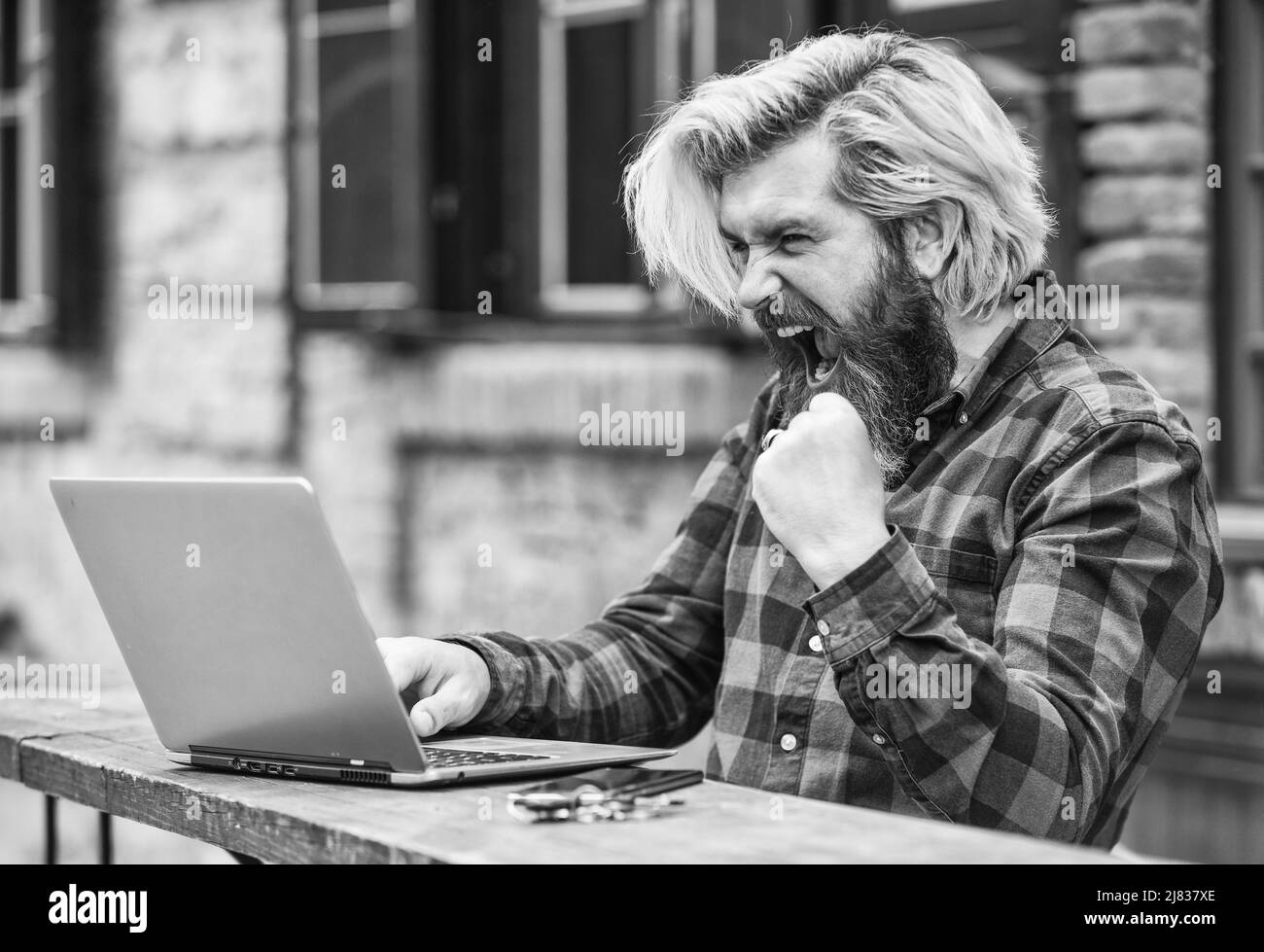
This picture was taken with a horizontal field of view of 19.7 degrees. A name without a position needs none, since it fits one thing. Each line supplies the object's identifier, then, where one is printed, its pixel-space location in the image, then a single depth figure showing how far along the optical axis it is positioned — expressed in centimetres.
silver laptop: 259
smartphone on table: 255
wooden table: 243
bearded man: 263
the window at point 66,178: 771
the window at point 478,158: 593
